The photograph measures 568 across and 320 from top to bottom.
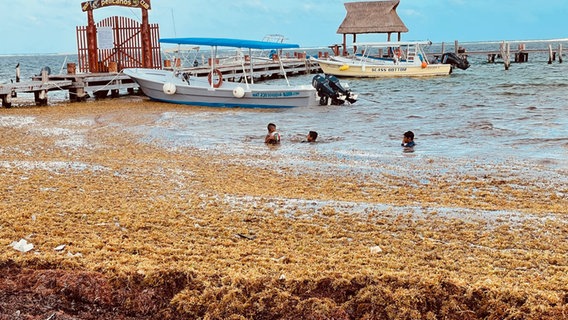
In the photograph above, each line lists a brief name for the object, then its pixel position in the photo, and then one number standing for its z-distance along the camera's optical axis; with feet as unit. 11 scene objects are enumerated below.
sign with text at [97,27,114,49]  83.16
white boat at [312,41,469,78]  128.88
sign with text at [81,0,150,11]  81.20
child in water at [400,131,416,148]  42.54
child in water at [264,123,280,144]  44.45
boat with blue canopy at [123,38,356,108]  70.33
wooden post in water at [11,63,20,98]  90.07
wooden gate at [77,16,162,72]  83.66
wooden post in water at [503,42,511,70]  156.14
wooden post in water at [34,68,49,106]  72.23
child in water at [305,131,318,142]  45.75
